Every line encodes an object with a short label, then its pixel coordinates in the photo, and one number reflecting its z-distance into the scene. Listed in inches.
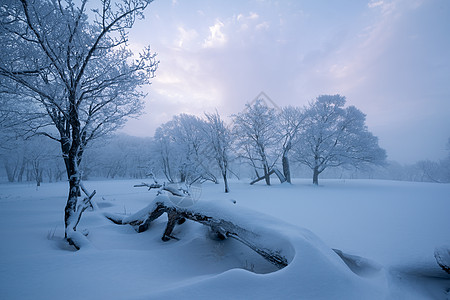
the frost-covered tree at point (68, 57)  151.6
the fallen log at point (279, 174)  684.2
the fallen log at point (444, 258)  94.6
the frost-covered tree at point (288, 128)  675.4
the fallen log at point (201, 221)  100.8
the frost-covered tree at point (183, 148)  784.9
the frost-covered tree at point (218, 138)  569.0
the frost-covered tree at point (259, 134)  691.4
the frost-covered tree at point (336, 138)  572.1
